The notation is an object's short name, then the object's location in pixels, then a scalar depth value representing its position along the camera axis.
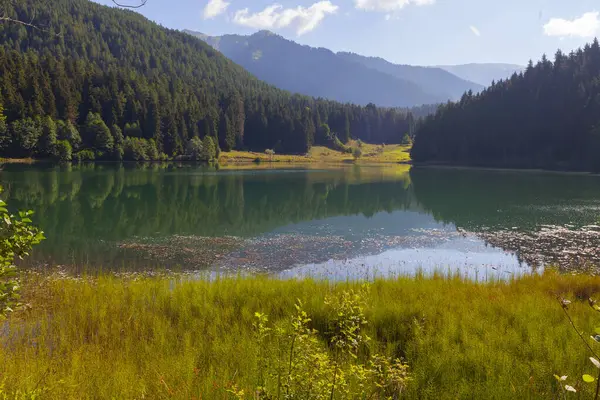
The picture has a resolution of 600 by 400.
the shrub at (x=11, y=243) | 5.04
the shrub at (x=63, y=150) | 102.00
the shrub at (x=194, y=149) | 133.38
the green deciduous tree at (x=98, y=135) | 115.19
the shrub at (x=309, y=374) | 4.91
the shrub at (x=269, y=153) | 172.50
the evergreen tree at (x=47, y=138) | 100.12
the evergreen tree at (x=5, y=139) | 85.97
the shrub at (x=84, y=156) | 108.19
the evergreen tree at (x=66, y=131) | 106.23
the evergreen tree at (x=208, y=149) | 135.75
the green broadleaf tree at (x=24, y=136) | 95.12
